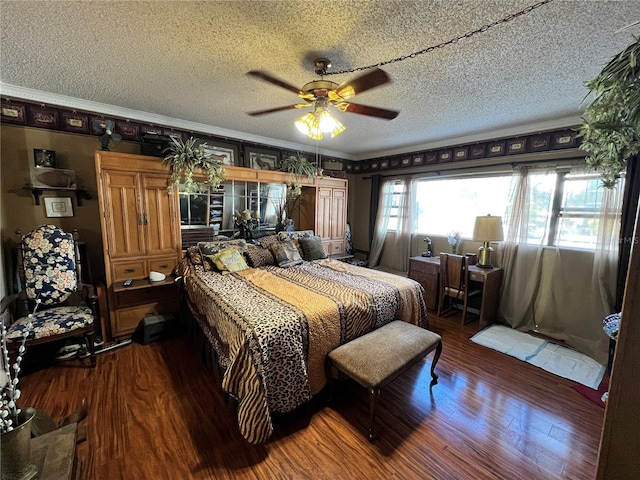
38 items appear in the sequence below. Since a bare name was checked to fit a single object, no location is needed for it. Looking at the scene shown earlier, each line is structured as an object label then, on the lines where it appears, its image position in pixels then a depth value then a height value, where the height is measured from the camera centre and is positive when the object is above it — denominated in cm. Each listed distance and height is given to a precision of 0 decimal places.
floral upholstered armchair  224 -80
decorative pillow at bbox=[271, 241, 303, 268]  333 -61
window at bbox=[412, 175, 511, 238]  364 +15
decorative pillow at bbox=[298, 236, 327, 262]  367 -58
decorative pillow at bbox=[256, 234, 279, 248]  346 -46
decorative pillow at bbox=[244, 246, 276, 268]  323 -62
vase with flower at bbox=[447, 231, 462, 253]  382 -44
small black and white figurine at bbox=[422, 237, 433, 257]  406 -62
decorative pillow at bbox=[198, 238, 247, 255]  304 -48
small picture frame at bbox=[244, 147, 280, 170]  398 +76
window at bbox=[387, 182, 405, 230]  477 +10
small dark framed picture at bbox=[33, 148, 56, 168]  260 +46
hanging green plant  80 +33
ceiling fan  164 +77
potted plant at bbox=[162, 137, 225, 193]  294 +49
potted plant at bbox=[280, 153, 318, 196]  399 +59
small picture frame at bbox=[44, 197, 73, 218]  270 -3
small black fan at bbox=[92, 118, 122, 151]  262 +74
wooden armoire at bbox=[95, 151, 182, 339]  268 -31
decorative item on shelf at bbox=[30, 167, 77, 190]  254 +25
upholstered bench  169 -105
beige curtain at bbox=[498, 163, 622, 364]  272 -82
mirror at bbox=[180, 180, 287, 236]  329 +0
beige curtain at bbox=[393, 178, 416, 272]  457 -25
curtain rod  293 +61
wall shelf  263 +11
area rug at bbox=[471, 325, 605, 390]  240 -148
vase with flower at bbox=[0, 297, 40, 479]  87 -83
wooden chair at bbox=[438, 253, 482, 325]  331 -91
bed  164 -83
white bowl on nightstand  285 -79
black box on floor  279 -135
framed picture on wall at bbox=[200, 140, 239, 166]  362 +78
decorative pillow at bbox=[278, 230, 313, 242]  367 -41
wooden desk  323 -94
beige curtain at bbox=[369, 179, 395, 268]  495 -21
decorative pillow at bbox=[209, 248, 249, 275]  294 -63
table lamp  322 -26
